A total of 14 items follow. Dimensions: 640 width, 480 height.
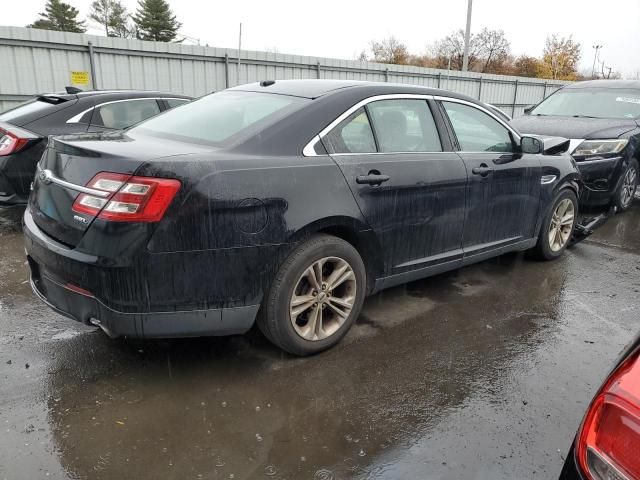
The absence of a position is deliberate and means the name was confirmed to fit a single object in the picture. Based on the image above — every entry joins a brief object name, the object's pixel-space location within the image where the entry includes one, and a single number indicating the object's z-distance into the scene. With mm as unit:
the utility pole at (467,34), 20666
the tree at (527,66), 51656
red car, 1256
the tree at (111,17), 62438
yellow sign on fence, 10156
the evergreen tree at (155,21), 59562
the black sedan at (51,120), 5297
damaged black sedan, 2533
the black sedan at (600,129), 6766
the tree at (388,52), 55094
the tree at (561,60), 50688
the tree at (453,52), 50731
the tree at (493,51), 53500
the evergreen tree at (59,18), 58575
